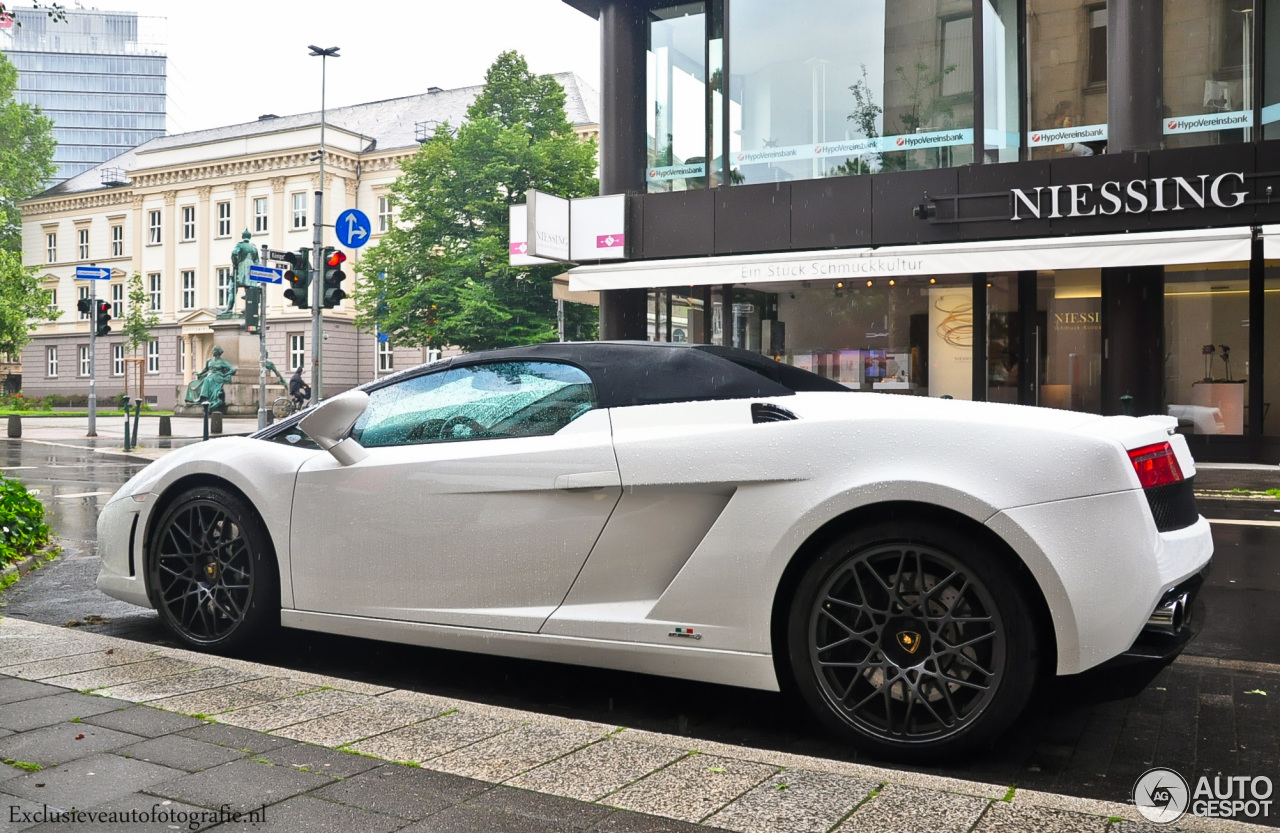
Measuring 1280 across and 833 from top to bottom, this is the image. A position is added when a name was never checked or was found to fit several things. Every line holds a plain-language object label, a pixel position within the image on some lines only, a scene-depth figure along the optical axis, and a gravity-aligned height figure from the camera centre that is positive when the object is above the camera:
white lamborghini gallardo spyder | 2.99 -0.46
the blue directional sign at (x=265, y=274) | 18.08 +1.86
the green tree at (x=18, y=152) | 54.03 +12.69
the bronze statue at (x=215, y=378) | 33.19 +0.28
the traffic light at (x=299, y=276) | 17.25 +1.75
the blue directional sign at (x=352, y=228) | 16.62 +2.43
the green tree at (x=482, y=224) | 36.94 +5.76
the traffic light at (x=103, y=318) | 28.70 +1.83
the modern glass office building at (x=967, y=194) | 15.41 +2.91
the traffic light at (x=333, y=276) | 17.34 +1.77
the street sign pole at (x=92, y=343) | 26.98 +1.13
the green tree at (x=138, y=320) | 53.81 +3.38
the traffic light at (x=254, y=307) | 20.58 +1.52
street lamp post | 17.77 +1.30
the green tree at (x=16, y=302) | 42.72 +3.39
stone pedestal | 43.34 +0.58
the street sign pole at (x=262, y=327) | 19.70 +1.14
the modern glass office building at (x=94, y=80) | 137.25 +38.55
